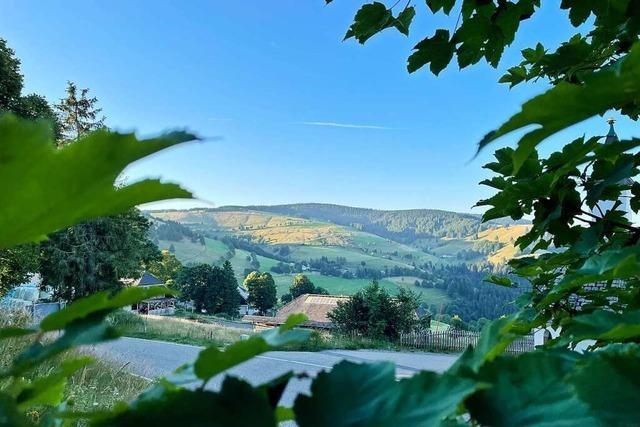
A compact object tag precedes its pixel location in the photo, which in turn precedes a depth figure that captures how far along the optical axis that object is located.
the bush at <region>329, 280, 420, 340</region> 15.38
